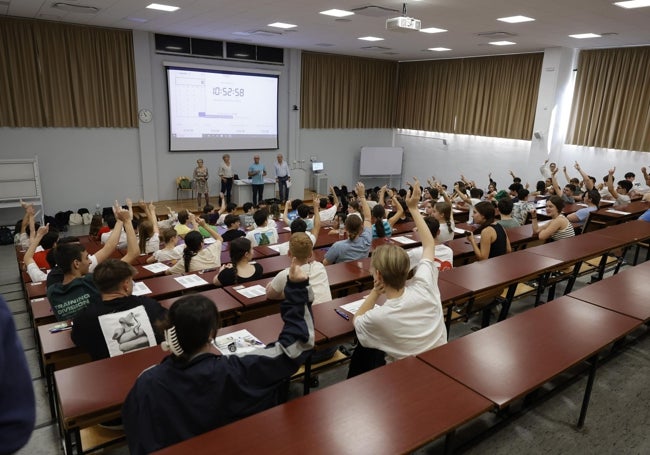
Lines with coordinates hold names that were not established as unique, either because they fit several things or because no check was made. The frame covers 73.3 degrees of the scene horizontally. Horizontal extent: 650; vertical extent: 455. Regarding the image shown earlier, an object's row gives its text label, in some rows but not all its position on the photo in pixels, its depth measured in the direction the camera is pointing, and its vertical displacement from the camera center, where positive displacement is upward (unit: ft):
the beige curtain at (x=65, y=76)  27.58 +2.68
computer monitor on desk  41.98 -3.88
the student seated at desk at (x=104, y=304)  8.00 -3.35
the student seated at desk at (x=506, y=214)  17.26 -3.22
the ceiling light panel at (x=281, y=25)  26.13 +5.91
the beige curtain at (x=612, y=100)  29.94 +2.54
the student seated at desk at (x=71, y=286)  9.66 -3.70
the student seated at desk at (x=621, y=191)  24.41 -3.10
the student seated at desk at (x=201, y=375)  5.14 -2.97
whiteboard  44.52 -3.32
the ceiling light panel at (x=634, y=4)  17.76 +5.40
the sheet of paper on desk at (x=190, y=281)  12.12 -4.42
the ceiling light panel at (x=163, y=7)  22.32 +5.72
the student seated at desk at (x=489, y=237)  14.73 -3.48
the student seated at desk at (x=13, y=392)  3.44 -2.19
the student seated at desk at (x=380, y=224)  17.35 -3.76
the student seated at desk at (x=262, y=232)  17.42 -4.25
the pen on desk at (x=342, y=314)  9.23 -3.93
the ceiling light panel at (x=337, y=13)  21.86 +5.69
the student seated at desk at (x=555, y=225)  16.99 -3.51
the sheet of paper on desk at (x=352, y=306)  9.60 -3.92
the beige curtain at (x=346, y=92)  40.24 +3.34
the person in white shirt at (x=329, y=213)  23.09 -4.53
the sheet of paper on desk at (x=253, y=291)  10.89 -4.16
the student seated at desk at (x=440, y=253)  12.42 -3.53
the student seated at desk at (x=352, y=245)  14.10 -3.84
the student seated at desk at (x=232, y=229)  16.43 -4.00
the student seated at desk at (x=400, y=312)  7.36 -3.05
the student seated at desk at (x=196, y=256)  13.46 -4.18
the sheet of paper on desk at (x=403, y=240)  16.71 -4.21
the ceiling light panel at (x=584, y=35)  25.82 +5.86
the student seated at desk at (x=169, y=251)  15.12 -4.44
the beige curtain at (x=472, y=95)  35.55 +3.19
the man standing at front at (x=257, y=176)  34.78 -4.09
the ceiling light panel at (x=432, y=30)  25.94 +5.90
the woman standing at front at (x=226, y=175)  34.53 -4.09
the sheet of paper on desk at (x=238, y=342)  7.73 -3.96
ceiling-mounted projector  18.79 +4.42
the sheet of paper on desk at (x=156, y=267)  13.87 -4.65
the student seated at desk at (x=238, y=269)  11.60 -3.94
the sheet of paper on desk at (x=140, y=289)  11.20 -4.34
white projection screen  33.88 +1.11
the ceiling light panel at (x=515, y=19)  21.79 +5.63
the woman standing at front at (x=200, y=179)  33.73 -4.36
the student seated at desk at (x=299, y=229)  15.67 -3.69
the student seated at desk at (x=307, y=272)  8.82 -3.43
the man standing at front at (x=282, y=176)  36.29 -4.21
